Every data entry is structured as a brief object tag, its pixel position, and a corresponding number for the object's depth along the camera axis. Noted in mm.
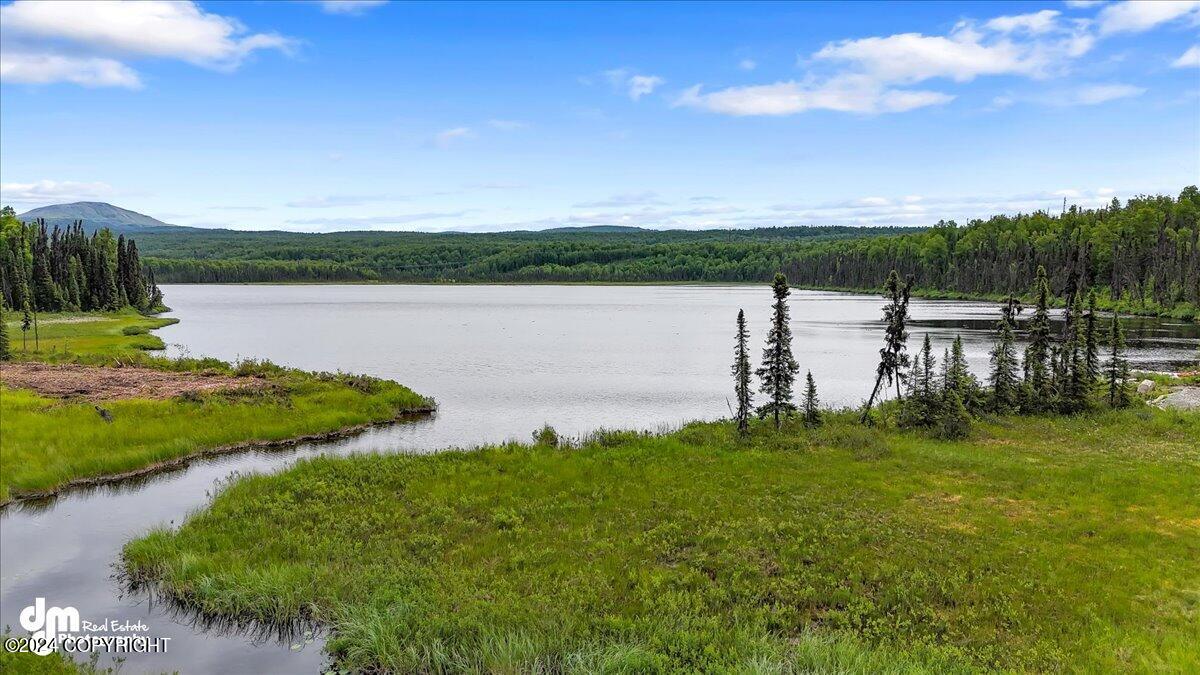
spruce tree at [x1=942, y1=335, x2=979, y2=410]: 34812
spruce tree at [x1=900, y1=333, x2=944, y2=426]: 34656
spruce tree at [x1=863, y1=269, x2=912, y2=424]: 34781
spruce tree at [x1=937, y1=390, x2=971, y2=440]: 33312
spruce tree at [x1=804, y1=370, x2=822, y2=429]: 35062
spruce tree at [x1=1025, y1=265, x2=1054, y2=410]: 39094
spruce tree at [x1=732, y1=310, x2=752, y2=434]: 33500
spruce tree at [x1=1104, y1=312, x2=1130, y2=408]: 39062
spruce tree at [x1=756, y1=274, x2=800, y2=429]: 34031
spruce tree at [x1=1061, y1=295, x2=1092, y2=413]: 38281
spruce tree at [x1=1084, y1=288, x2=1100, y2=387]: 39844
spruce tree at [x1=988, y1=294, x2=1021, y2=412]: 38719
